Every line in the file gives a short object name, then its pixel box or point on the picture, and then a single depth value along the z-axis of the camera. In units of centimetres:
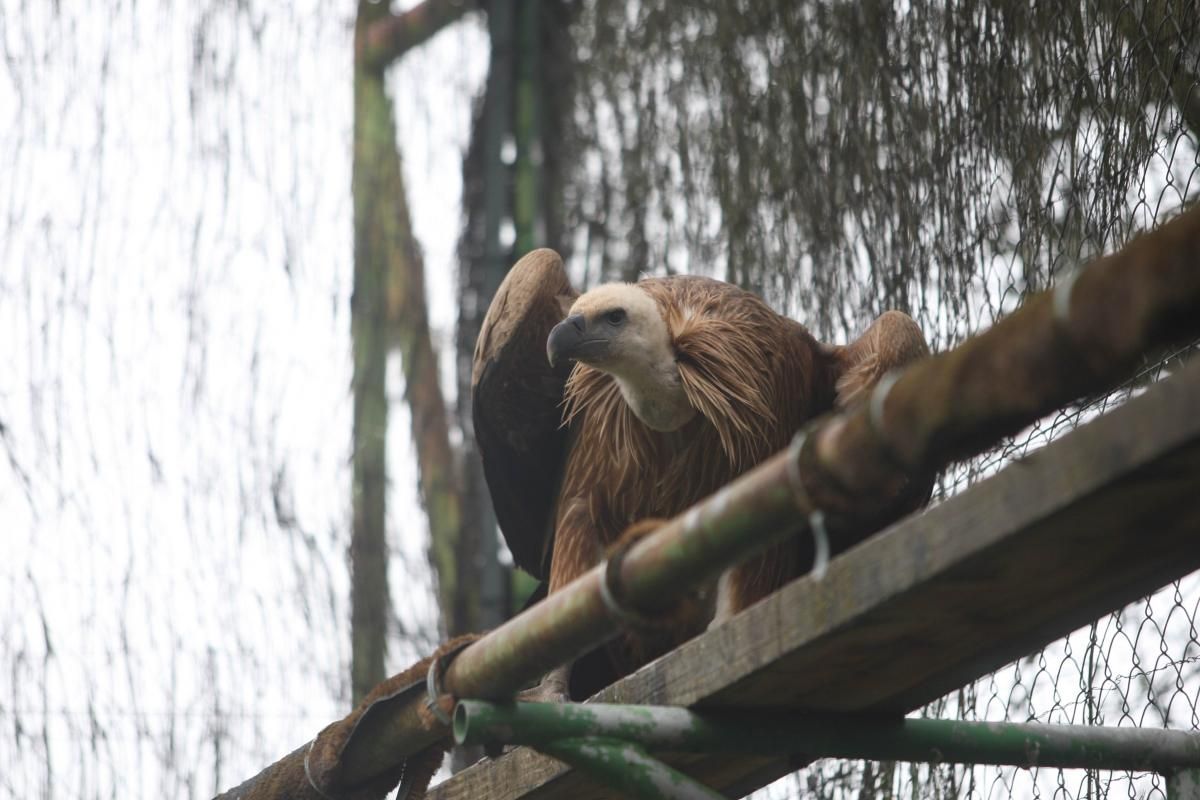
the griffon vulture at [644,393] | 1568
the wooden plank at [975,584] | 1363
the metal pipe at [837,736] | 1502
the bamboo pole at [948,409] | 1203
